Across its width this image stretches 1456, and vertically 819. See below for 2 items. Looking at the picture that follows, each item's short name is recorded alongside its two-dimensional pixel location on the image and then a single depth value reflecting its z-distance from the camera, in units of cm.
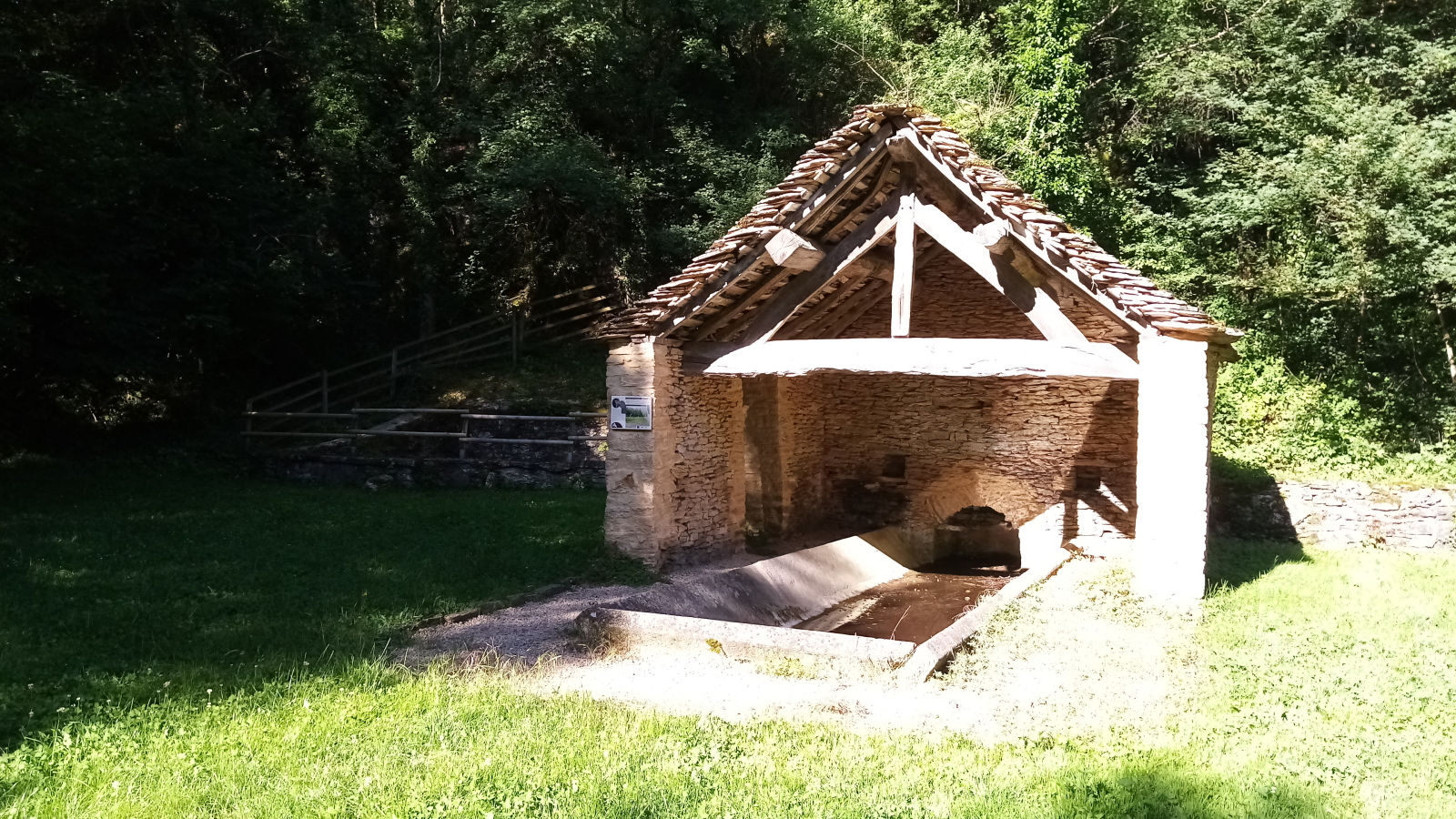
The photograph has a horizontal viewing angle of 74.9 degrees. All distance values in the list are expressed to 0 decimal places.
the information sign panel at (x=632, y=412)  837
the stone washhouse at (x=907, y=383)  723
